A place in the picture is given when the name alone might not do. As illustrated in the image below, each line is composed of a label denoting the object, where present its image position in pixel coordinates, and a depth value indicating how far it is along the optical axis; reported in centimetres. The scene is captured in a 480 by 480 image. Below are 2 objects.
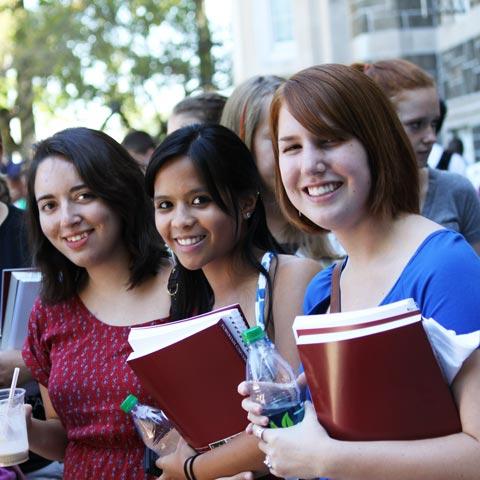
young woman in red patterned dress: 289
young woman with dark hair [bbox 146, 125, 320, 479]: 264
